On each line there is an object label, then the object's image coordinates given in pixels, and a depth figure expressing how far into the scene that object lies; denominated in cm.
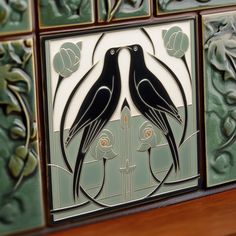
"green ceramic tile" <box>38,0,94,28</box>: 68
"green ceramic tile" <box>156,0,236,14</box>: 73
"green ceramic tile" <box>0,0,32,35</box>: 67
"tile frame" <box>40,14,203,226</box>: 70
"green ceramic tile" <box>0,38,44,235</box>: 68
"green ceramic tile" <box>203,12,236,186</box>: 77
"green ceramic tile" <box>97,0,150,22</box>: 71
